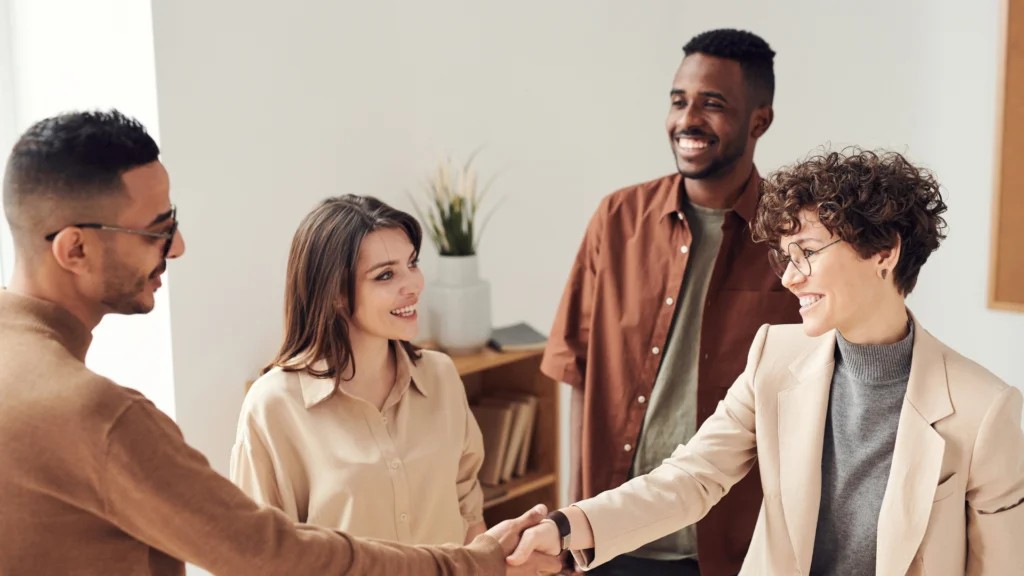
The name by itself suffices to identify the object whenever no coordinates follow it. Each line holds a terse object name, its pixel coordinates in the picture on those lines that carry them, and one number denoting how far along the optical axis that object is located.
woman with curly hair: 1.77
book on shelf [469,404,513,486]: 3.54
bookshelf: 3.64
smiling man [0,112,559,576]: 1.40
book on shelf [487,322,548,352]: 3.60
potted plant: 3.48
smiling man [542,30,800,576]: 2.39
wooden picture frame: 3.09
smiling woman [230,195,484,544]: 2.09
